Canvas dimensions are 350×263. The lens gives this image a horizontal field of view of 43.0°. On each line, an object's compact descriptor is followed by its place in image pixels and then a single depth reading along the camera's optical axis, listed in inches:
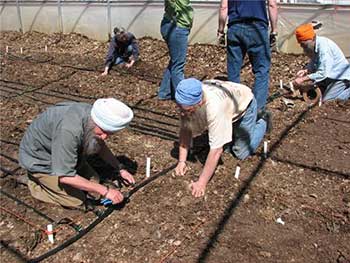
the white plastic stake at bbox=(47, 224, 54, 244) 114.5
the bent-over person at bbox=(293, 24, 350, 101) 186.2
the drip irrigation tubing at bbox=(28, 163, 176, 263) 109.6
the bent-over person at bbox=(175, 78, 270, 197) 115.5
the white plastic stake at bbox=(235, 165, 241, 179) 140.9
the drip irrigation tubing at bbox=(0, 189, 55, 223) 123.8
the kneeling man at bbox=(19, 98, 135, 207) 106.5
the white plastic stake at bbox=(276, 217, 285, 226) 120.3
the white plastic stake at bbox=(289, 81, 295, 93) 208.6
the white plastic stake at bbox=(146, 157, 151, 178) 143.6
